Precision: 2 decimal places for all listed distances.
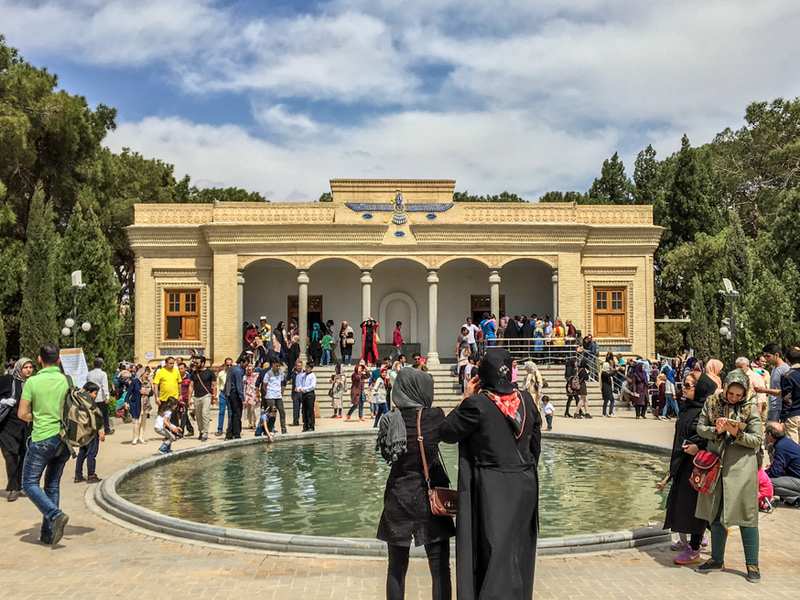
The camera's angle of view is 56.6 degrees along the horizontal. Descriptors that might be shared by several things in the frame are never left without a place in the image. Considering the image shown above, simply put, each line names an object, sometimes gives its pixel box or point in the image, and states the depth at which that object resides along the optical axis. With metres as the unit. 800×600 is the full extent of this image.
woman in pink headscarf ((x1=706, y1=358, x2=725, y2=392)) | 6.55
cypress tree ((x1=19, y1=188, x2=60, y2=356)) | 24.45
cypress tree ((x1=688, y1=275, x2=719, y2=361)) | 32.47
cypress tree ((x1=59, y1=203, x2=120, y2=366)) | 26.34
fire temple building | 26.42
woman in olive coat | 6.01
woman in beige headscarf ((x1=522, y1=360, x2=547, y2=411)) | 18.27
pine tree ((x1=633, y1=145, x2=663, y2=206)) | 47.00
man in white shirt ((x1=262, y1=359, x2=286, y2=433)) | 14.98
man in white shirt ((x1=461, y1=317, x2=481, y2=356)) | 23.81
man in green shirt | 7.11
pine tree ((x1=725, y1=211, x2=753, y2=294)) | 29.98
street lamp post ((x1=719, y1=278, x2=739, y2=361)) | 22.52
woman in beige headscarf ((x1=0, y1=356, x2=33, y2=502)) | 8.89
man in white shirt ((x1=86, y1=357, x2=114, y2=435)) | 13.19
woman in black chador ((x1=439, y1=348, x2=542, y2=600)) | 4.49
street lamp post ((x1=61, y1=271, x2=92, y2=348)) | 20.67
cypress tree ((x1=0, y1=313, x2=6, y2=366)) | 22.72
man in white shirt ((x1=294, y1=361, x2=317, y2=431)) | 16.30
